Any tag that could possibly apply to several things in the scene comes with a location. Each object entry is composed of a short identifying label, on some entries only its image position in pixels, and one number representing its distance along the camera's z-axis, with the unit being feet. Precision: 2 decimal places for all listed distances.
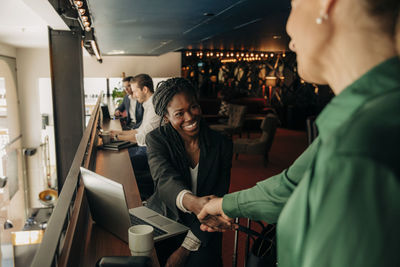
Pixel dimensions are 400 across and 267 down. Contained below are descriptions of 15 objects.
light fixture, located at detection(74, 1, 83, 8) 12.42
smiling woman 6.04
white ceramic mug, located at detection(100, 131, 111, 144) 13.24
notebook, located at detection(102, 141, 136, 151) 12.72
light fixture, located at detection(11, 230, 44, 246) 26.37
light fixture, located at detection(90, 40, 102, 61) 22.52
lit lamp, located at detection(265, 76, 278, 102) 46.44
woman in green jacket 1.46
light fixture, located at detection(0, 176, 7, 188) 29.21
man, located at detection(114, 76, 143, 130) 18.61
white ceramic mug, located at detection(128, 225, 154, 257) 4.43
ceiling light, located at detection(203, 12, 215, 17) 16.58
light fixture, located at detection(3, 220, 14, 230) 33.60
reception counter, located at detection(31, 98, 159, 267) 3.57
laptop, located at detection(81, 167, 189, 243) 4.93
